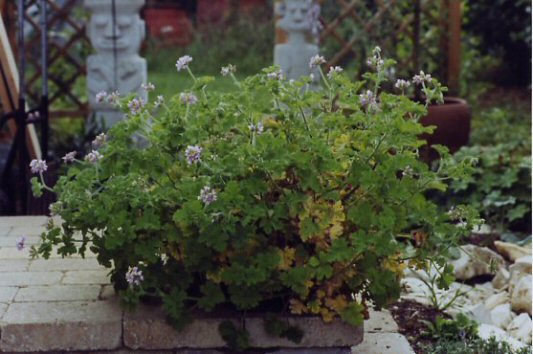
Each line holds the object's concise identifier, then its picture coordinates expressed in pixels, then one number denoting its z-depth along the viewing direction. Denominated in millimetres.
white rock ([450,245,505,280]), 4113
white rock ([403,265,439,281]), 3960
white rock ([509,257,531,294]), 3902
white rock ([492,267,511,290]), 4047
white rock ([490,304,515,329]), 3680
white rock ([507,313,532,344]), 3514
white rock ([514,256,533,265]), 3961
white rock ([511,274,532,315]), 3711
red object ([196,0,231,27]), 13633
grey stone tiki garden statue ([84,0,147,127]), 6320
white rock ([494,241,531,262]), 4324
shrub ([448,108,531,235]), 4785
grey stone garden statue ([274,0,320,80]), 6789
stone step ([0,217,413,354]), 2803
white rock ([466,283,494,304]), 3947
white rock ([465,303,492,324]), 3576
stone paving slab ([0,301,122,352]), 2797
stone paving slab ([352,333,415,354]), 2982
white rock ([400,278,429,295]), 3686
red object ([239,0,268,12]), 13328
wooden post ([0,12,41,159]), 4562
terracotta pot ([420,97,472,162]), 5766
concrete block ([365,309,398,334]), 3152
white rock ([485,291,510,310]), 3861
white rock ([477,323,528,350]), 3285
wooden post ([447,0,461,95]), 7945
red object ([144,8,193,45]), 13141
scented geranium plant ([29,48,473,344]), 2672
